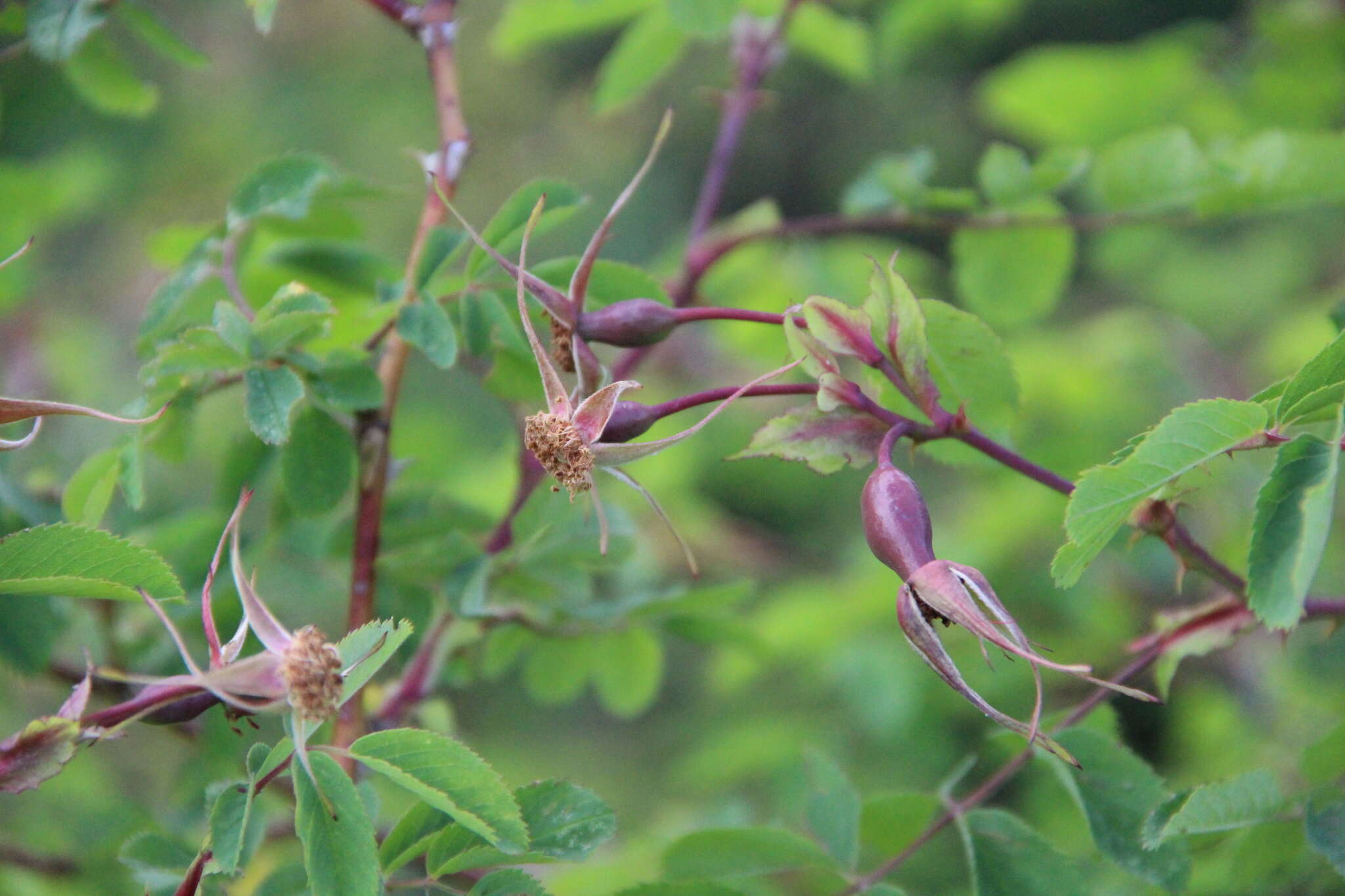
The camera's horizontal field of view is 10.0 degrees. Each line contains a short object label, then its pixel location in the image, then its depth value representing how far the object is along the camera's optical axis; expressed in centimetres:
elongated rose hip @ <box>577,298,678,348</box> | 94
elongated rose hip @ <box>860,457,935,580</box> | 92
